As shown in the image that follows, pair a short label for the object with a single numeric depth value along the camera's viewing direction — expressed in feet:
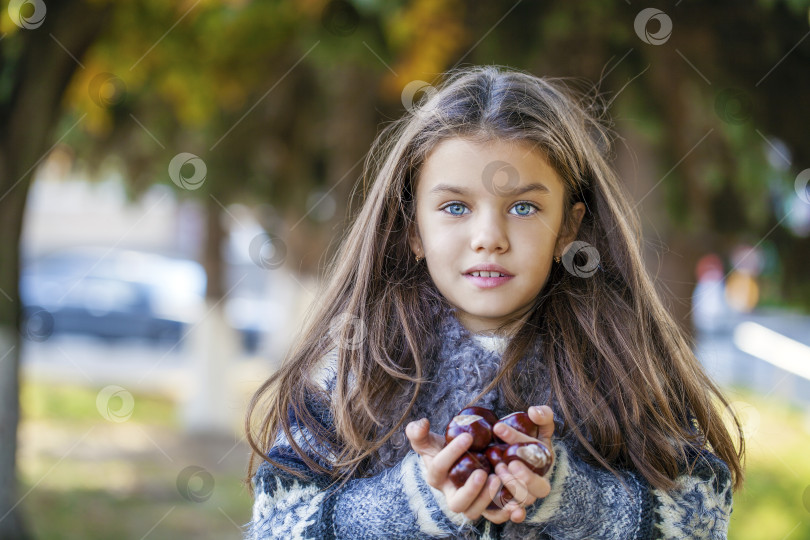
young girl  10.34
